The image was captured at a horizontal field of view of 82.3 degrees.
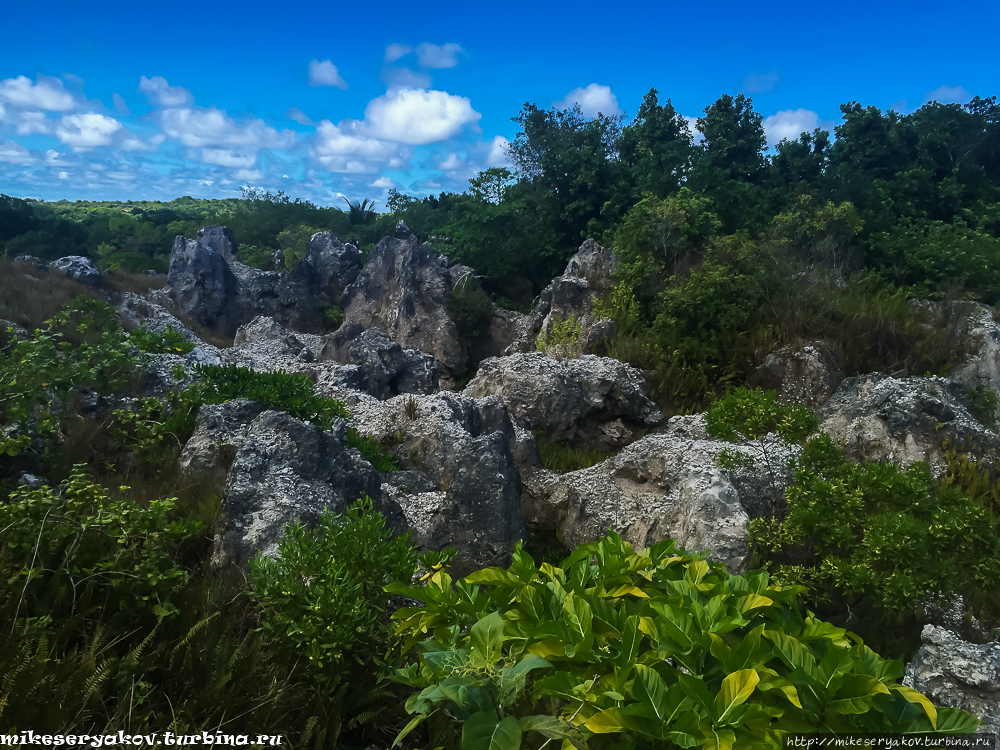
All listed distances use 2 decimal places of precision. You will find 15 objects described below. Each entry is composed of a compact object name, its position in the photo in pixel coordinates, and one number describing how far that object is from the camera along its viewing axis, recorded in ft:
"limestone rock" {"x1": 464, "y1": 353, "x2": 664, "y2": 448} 29.78
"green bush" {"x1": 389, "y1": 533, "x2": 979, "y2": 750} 5.36
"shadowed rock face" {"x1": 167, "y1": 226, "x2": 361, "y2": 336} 61.57
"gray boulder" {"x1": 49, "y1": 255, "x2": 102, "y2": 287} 51.65
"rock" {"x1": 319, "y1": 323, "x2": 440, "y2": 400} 33.47
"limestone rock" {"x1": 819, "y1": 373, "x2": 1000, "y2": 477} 21.21
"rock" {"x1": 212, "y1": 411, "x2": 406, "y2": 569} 13.29
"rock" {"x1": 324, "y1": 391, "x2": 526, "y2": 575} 17.70
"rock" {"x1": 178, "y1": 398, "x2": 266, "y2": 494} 16.57
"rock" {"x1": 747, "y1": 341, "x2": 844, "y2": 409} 30.71
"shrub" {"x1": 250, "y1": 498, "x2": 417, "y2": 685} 8.87
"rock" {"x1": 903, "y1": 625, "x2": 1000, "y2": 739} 10.14
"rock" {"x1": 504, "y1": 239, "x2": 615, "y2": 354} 46.42
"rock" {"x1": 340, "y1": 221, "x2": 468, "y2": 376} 53.47
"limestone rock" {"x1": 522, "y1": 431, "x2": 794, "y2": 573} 17.87
